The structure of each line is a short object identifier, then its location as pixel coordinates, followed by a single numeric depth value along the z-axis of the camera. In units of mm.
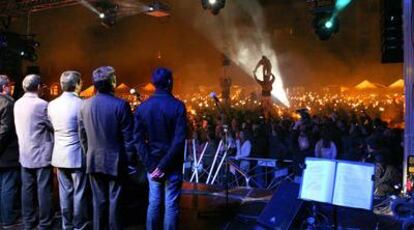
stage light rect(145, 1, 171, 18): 14195
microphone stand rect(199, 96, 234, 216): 6477
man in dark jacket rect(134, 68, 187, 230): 4309
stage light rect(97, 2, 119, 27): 14188
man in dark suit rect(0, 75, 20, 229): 5508
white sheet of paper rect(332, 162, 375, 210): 4477
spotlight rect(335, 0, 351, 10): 11190
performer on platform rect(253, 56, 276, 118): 18542
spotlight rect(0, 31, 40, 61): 13202
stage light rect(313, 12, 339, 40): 11438
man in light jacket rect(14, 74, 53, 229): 5152
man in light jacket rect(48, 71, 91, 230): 4871
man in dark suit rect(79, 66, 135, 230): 4477
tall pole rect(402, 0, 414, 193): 7617
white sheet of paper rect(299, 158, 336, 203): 4668
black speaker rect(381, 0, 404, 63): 8375
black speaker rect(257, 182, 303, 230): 5211
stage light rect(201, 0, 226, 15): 11711
